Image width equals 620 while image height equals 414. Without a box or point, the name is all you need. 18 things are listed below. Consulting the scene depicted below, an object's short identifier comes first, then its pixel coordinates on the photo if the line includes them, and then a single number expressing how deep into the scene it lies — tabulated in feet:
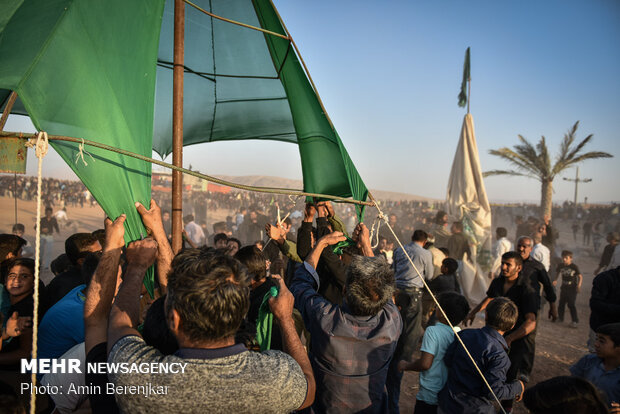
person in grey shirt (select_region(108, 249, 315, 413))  3.90
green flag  35.12
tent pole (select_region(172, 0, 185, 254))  8.06
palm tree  54.65
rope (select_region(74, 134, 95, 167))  5.38
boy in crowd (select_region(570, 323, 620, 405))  7.38
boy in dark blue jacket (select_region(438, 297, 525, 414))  7.85
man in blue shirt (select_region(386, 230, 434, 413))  15.10
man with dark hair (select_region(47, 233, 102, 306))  9.57
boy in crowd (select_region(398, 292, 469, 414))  9.02
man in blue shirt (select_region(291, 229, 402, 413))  6.48
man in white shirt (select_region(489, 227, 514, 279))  24.52
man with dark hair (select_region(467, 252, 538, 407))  11.80
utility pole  93.71
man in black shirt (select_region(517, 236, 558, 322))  12.92
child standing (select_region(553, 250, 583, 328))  23.87
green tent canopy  5.76
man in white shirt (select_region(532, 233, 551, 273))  21.22
